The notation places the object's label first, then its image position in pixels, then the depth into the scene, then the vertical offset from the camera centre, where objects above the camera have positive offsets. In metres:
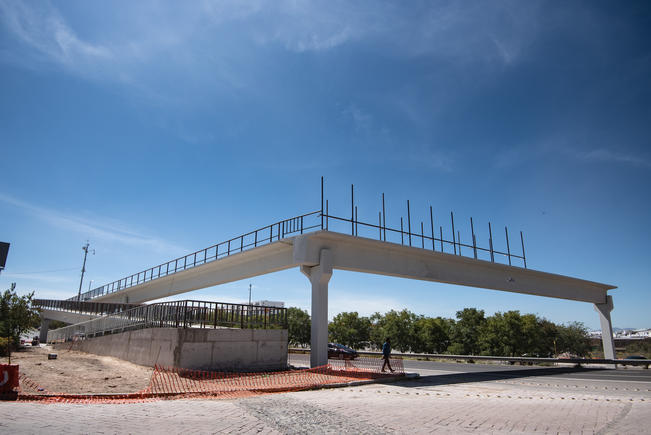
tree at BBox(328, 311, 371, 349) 65.94 -0.13
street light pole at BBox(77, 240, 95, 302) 70.95 +12.94
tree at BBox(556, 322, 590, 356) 72.00 -2.06
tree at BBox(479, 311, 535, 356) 56.81 -1.09
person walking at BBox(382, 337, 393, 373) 17.83 -0.98
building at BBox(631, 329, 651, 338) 150.15 -1.09
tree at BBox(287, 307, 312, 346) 68.68 +0.03
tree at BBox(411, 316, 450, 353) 61.16 -1.02
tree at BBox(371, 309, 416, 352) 63.12 -0.12
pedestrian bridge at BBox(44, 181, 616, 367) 17.97 +3.48
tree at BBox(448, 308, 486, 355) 60.19 -0.42
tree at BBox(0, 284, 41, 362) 23.71 +0.87
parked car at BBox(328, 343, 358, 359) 31.38 -1.77
